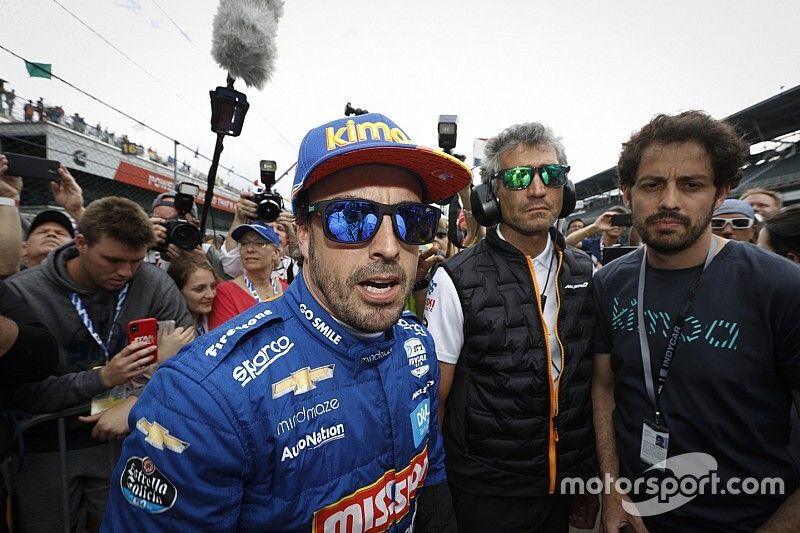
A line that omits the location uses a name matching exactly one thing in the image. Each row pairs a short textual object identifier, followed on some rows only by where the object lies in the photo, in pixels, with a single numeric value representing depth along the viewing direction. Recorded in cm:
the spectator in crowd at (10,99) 718
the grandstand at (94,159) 959
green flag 627
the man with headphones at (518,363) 198
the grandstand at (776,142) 2192
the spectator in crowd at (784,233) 251
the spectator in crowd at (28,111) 880
